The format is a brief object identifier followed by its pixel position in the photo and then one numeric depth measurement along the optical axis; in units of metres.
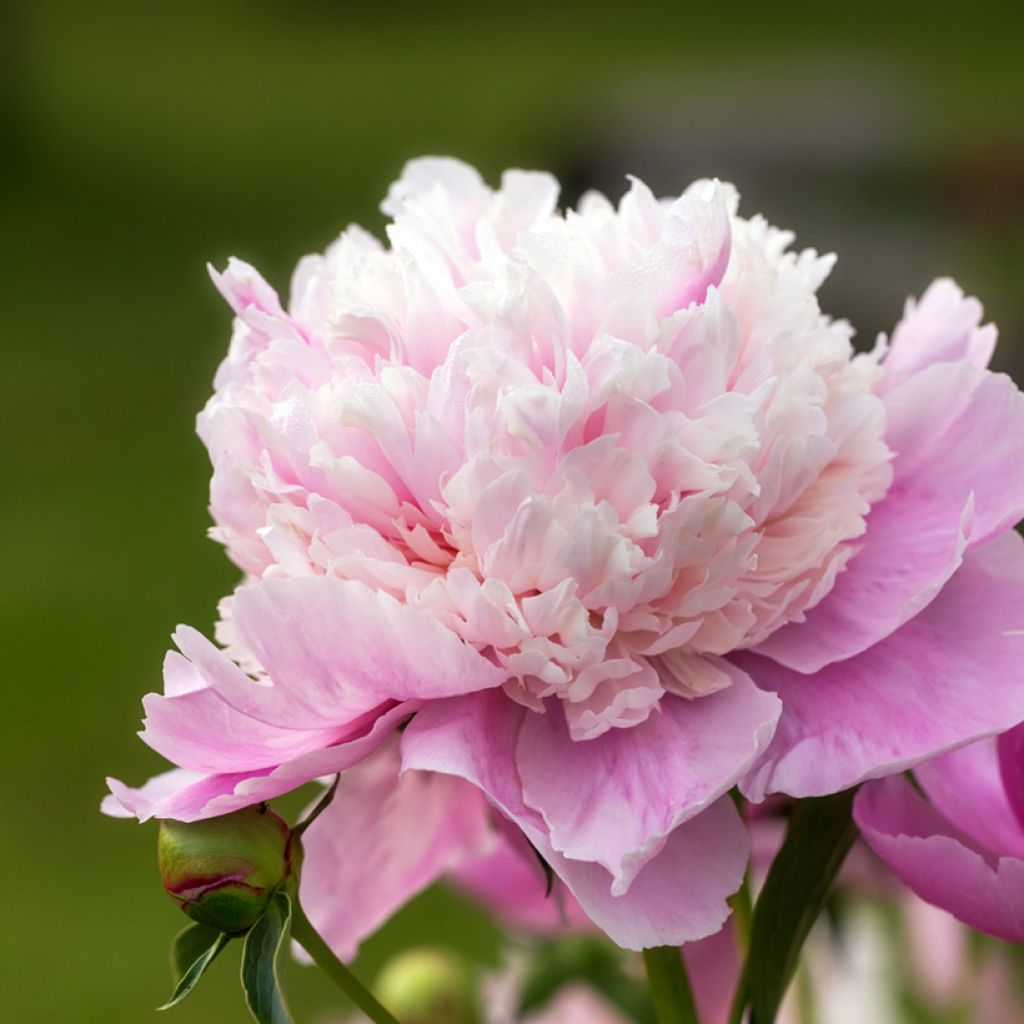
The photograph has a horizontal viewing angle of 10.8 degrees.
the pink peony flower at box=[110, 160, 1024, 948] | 0.78
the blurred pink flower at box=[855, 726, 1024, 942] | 0.80
